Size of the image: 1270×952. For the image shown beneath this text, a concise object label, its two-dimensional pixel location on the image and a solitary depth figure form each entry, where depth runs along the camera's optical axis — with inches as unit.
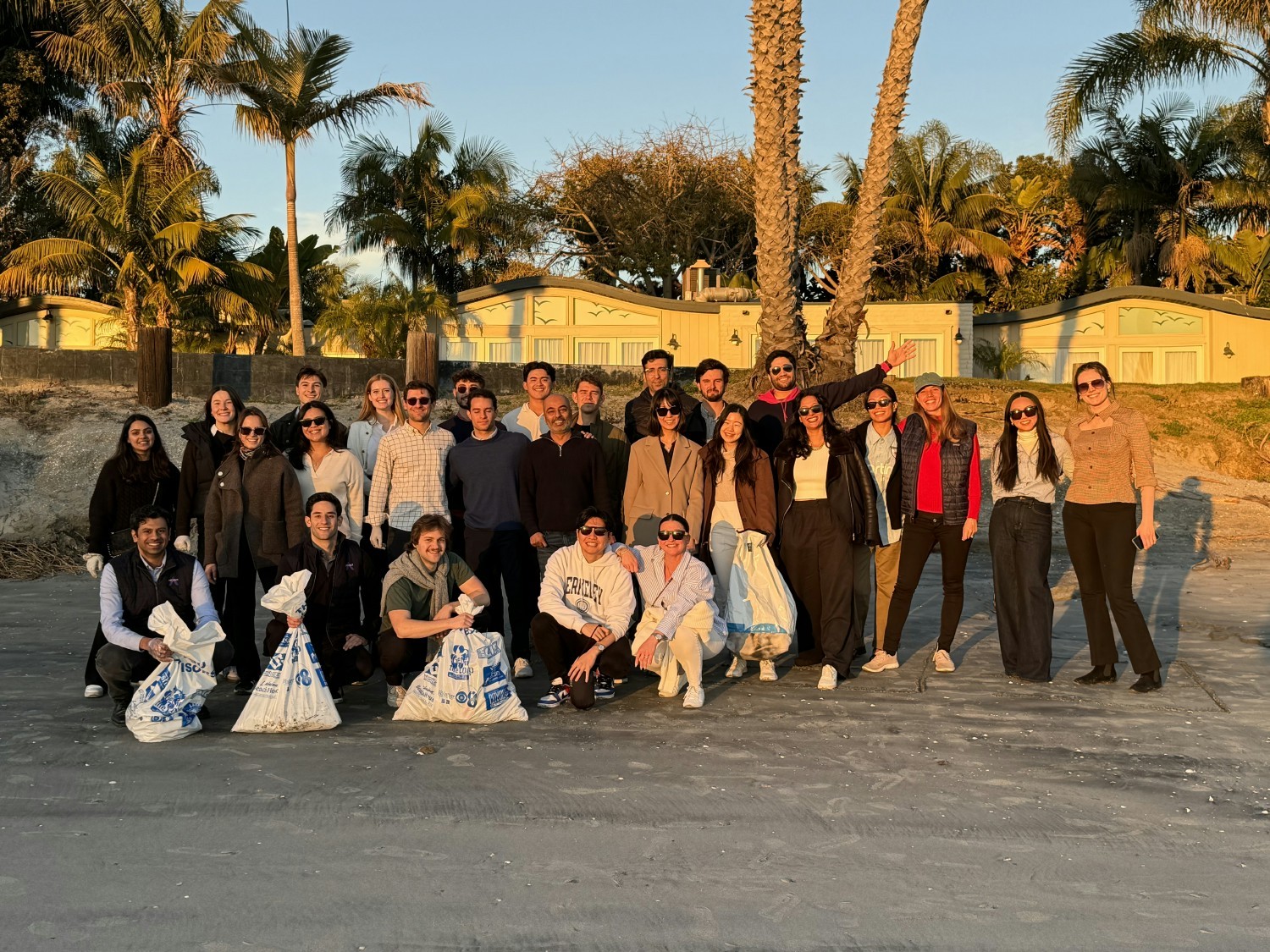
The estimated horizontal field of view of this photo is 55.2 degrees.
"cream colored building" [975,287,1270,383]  1062.4
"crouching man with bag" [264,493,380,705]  260.4
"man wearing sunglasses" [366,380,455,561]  283.1
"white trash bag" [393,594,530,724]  238.7
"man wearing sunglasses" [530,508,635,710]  259.3
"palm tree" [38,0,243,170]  1143.0
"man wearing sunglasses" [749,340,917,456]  296.7
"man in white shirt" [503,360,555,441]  299.9
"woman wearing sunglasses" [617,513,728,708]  258.5
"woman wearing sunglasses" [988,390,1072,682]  277.1
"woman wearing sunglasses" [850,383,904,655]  291.6
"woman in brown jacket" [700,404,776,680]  282.2
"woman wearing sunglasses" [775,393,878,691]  279.7
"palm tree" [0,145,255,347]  1024.2
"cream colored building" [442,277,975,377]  1024.9
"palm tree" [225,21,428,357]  913.5
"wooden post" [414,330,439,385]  665.6
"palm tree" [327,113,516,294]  1311.5
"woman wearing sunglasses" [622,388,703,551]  286.4
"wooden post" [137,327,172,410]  641.6
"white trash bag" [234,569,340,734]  233.9
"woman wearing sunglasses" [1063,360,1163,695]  267.3
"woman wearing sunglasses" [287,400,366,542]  279.6
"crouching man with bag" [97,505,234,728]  239.5
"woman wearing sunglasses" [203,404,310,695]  273.6
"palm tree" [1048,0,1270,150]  806.5
